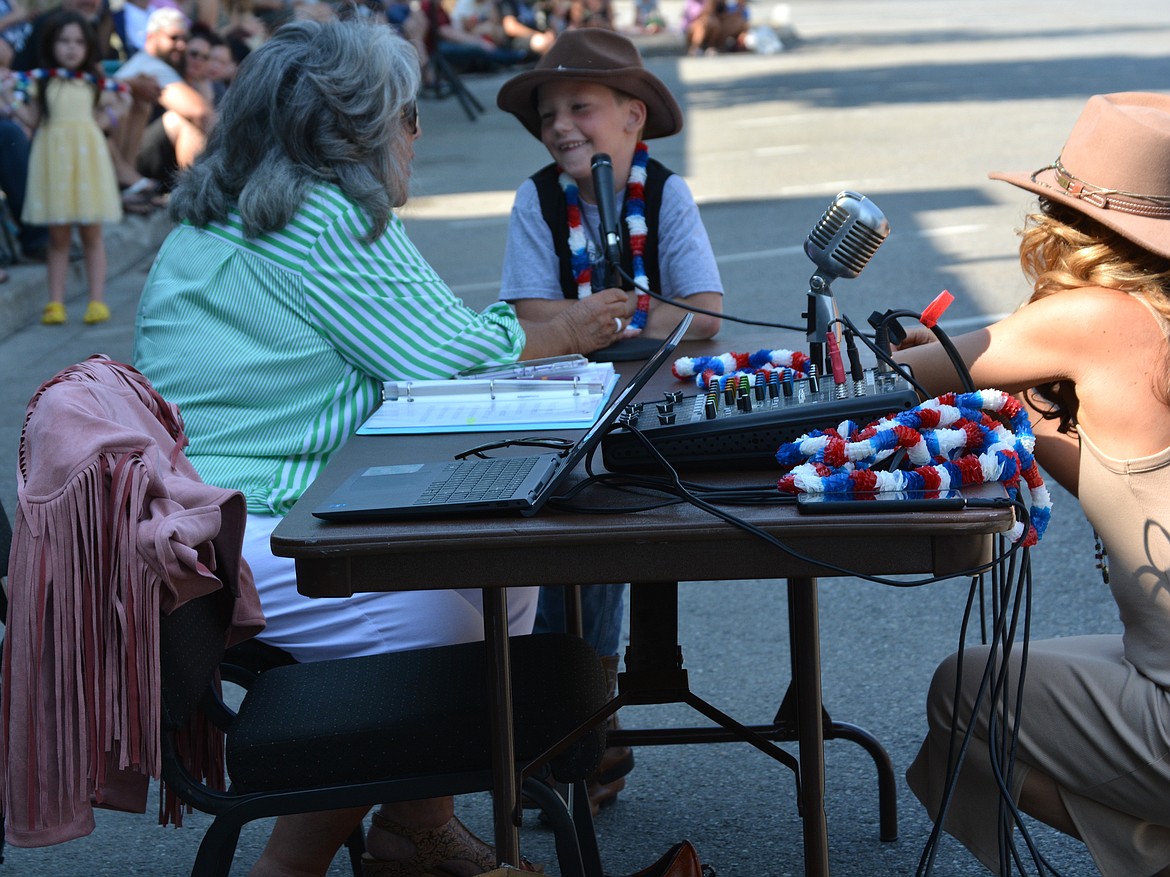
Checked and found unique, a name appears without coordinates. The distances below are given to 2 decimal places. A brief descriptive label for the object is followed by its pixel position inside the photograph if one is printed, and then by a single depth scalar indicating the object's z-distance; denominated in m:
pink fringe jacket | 3.74
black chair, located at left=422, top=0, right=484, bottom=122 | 35.09
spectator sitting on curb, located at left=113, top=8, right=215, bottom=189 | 19.28
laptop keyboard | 3.60
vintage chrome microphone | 3.95
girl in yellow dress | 15.12
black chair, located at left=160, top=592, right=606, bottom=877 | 4.07
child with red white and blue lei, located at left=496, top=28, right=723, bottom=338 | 6.48
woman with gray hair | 4.95
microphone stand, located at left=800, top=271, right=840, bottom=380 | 4.16
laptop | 3.54
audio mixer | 3.84
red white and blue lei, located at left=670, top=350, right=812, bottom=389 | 4.77
